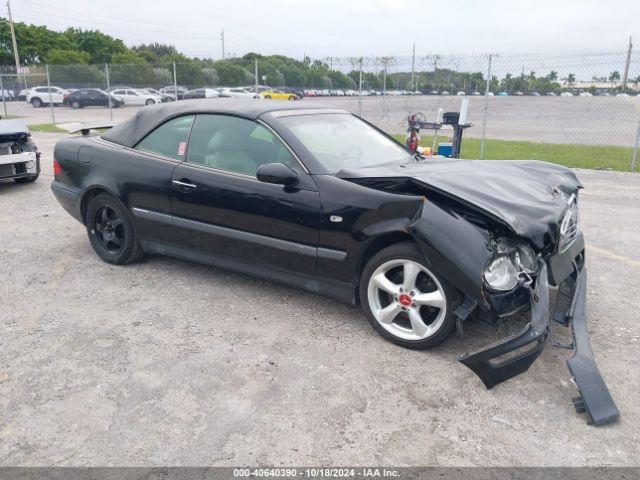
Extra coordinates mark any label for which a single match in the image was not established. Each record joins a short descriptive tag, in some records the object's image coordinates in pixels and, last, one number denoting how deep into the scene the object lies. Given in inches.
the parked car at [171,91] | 1078.4
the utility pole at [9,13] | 1807.3
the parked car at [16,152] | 303.3
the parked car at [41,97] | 1309.9
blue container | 342.0
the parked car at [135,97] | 1168.8
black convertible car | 120.3
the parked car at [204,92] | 1128.9
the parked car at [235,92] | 1175.6
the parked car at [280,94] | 888.3
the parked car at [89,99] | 1191.6
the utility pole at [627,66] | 430.3
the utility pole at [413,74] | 575.6
